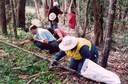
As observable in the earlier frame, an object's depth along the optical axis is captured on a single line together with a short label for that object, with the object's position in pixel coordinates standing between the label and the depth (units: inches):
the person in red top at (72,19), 250.2
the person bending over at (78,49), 115.8
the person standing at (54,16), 269.0
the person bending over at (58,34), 194.1
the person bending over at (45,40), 177.5
